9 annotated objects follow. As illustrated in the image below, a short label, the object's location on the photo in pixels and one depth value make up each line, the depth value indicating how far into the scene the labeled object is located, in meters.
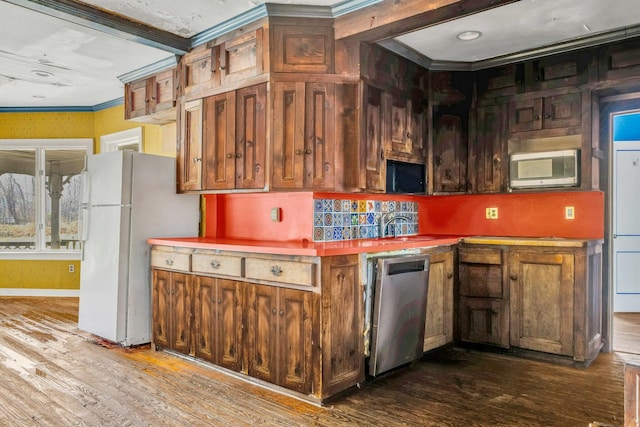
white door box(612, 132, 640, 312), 5.18
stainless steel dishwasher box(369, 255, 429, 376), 2.93
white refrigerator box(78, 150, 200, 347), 3.80
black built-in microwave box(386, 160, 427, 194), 3.77
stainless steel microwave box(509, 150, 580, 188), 3.65
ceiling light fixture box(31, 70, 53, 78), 4.66
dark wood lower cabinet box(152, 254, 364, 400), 2.64
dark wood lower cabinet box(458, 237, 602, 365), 3.34
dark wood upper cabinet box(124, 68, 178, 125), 4.33
